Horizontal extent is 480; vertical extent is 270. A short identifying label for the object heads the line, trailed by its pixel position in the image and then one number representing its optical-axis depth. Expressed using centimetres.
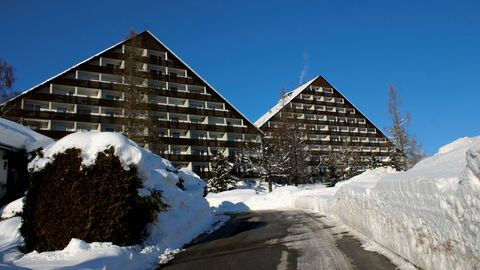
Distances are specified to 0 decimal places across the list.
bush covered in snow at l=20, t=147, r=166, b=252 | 675
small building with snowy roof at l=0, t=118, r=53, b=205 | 1200
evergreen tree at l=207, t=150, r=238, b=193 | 3497
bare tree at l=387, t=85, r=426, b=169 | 3575
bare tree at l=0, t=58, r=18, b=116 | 2670
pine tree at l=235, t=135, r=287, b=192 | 3422
